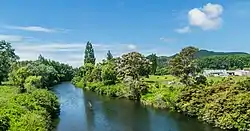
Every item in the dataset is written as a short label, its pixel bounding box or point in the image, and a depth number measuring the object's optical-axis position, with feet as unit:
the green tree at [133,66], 156.11
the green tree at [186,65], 122.76
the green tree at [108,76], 165.70
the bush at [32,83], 123.83
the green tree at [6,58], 170.51
